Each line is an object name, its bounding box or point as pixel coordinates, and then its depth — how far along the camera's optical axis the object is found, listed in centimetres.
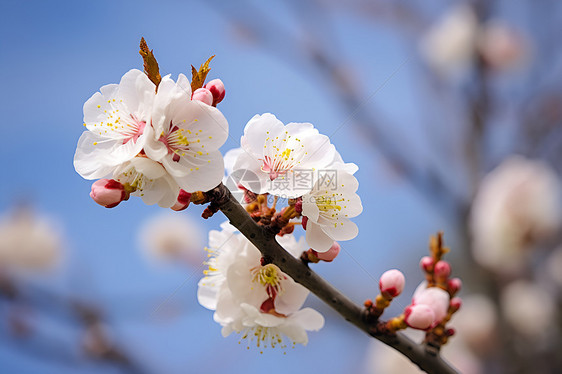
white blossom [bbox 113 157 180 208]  36
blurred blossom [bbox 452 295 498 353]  191
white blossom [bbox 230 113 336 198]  37
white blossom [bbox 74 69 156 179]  36
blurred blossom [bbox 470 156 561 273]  162
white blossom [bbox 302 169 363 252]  37
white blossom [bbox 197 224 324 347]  39
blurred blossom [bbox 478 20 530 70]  226
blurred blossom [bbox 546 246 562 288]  170
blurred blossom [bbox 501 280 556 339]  186
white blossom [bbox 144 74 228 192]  36
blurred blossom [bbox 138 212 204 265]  274
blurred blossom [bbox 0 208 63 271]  235
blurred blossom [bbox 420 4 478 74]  227
